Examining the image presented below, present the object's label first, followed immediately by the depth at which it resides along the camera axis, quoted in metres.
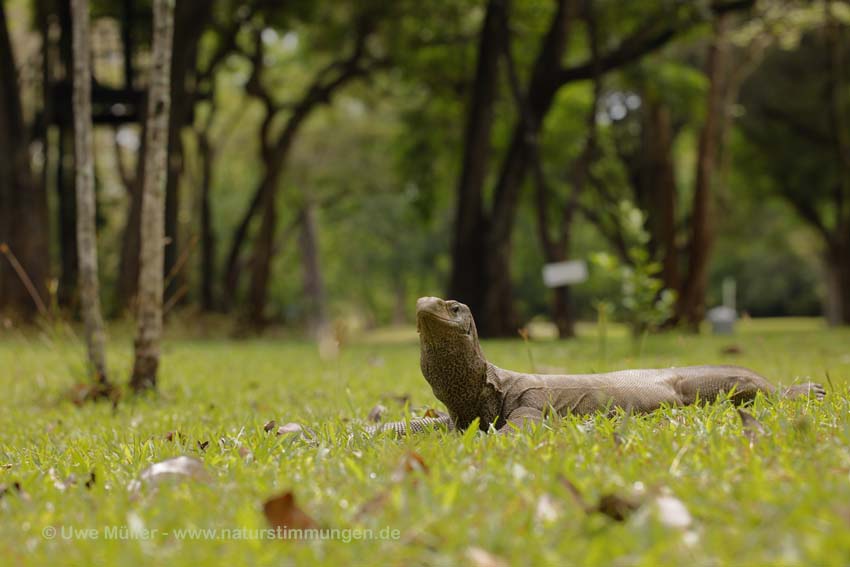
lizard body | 3.78
